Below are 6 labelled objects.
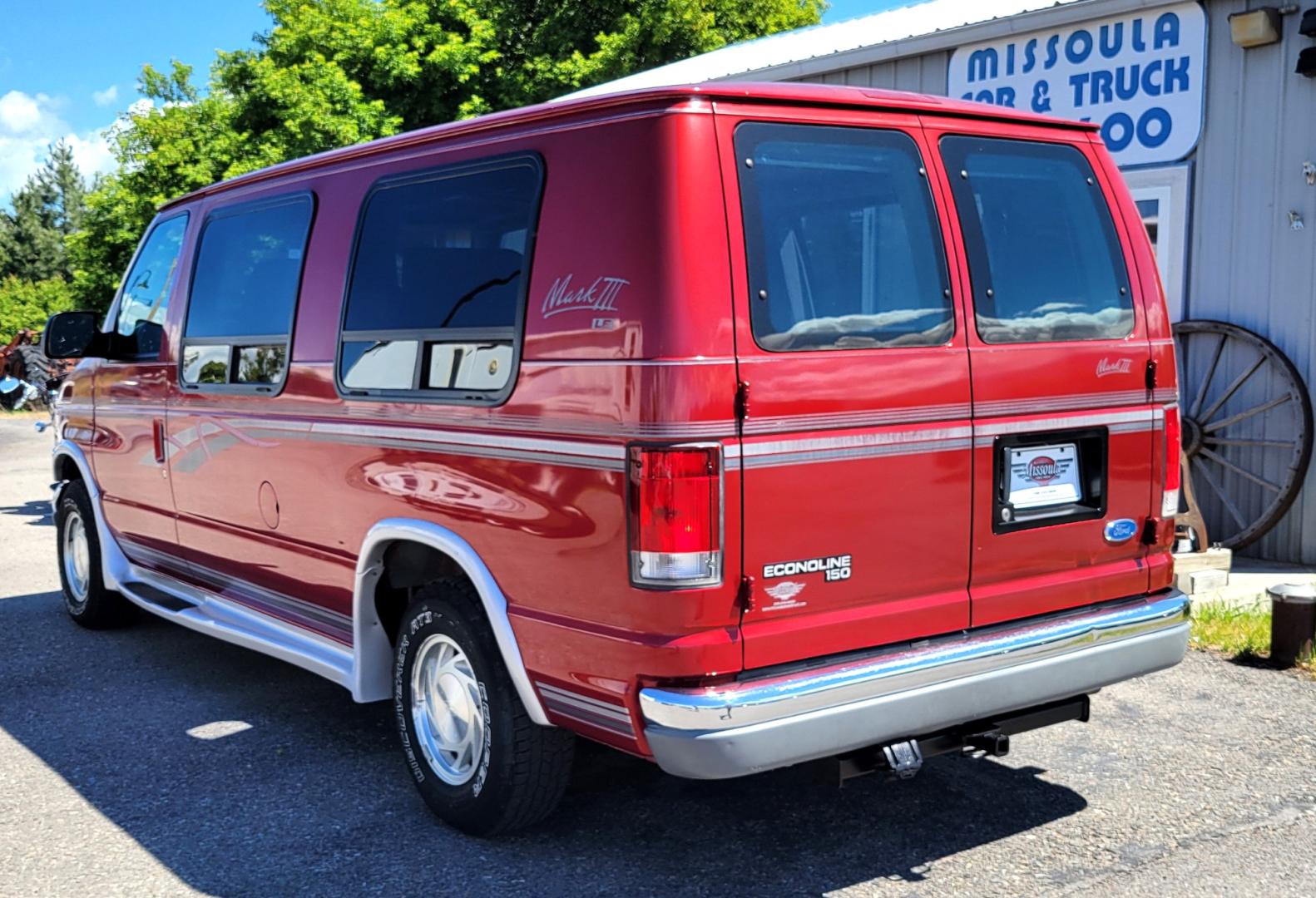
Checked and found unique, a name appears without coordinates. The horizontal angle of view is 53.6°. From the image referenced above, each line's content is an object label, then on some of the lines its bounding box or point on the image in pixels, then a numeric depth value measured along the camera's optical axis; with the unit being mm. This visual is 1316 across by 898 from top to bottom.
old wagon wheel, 8000
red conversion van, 3389
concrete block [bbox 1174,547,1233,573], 7359
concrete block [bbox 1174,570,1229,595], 7285
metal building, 7980
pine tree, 65250
